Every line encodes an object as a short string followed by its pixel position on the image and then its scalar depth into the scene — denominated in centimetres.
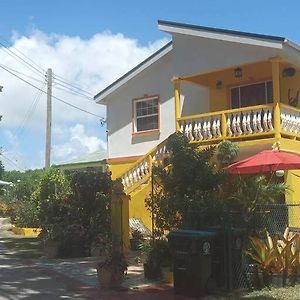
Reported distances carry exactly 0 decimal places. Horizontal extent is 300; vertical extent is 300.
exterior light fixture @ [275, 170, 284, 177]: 1094
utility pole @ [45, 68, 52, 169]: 2154
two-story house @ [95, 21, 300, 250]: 1210
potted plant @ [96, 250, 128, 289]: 760
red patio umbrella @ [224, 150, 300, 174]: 917
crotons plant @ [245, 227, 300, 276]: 709
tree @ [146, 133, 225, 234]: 844
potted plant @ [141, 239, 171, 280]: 815
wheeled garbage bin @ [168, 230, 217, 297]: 688
